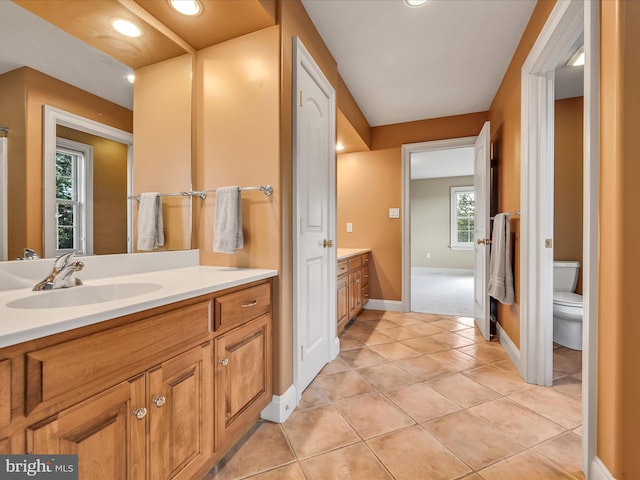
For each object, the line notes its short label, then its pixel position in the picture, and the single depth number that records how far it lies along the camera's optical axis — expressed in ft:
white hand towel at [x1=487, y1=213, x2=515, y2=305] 7.66
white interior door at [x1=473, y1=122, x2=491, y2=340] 8.84
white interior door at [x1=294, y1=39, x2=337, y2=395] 5.65
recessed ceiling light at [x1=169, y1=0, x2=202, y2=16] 4.66
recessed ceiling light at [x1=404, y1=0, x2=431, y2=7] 5.81
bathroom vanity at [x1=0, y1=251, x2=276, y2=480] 2.14
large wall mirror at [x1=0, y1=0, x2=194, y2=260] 3.67
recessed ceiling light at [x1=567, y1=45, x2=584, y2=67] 7.37
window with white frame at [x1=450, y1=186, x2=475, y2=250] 24.25
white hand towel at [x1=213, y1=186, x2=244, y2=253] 5.11
